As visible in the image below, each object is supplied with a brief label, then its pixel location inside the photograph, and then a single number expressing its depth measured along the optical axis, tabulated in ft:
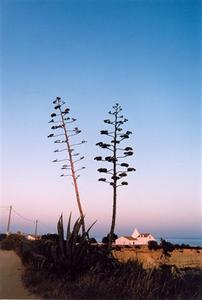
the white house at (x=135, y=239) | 203.21
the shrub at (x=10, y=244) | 49.47
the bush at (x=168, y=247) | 102.65
